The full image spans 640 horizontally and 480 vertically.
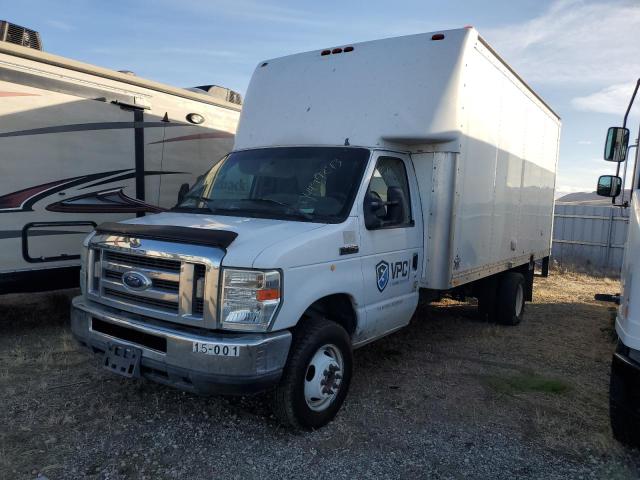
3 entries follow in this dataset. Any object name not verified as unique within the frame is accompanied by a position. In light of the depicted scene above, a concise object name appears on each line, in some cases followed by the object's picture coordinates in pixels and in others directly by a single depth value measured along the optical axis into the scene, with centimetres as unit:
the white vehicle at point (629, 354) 328
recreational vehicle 574
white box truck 352
